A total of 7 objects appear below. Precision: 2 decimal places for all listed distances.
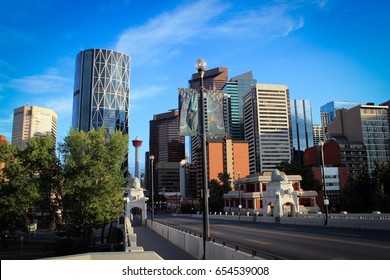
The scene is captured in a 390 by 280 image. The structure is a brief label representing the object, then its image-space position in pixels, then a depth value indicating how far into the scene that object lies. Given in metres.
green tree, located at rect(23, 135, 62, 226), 36.97
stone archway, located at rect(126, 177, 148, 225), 57.26
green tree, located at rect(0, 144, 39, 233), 36.41
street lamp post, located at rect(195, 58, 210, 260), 13.83
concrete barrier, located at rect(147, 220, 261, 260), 10.63
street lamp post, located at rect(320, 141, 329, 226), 33.01
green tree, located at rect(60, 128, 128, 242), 36.09
